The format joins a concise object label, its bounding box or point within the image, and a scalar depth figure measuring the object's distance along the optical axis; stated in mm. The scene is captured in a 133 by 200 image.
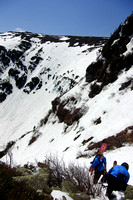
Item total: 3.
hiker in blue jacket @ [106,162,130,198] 4188
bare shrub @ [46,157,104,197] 4383
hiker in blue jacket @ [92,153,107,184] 5441
